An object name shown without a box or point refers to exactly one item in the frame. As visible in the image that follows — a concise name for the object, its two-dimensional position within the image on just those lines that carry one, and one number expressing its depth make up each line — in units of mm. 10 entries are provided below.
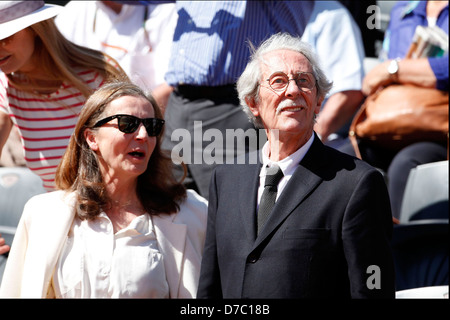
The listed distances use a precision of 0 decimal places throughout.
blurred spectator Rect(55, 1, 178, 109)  8477
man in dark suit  4637
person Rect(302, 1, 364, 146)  8727
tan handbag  8297
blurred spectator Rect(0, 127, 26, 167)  8255
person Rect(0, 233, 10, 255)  5754
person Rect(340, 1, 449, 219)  8414
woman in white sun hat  6520
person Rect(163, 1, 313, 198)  7277
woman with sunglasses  5273
